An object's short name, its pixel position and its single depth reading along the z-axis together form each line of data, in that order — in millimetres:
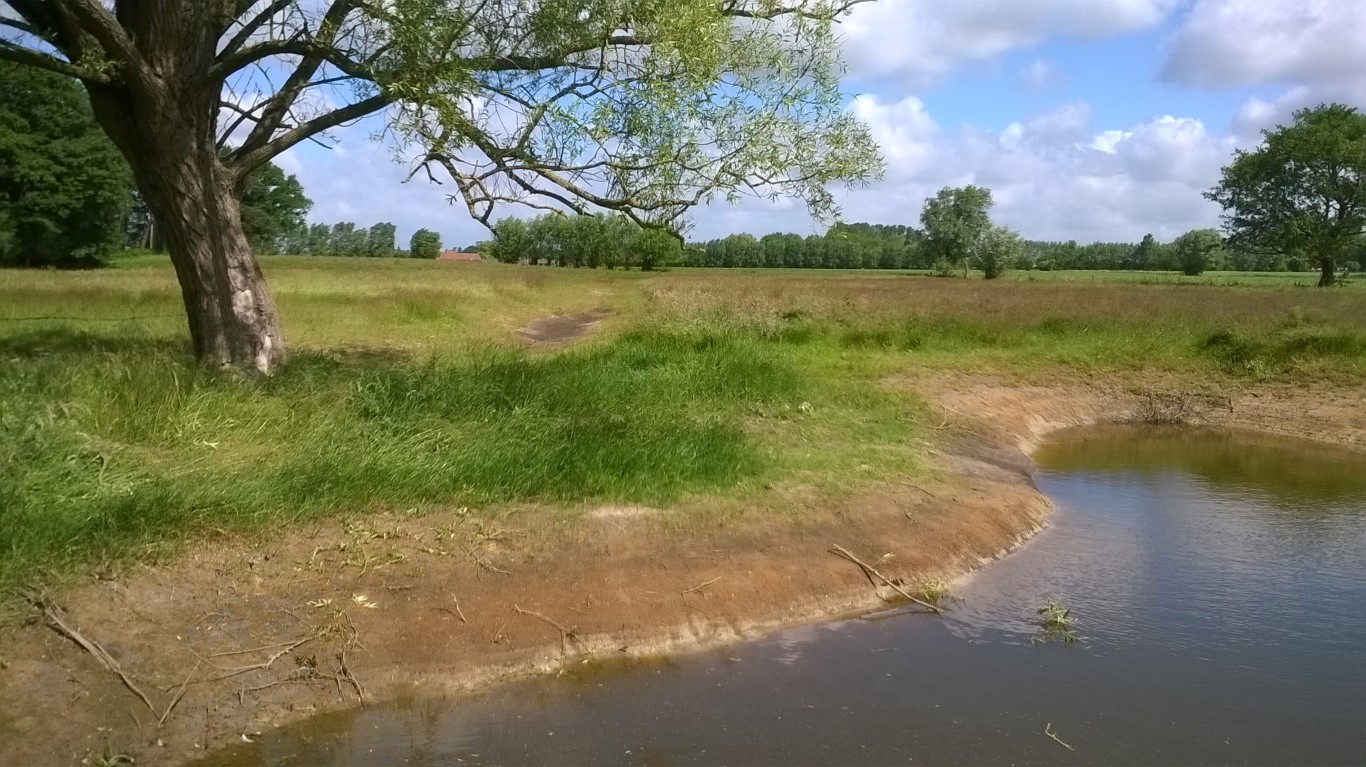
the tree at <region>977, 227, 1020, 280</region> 67062
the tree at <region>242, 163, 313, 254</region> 65262
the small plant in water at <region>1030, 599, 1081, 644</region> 6979
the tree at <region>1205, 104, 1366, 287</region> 49469
